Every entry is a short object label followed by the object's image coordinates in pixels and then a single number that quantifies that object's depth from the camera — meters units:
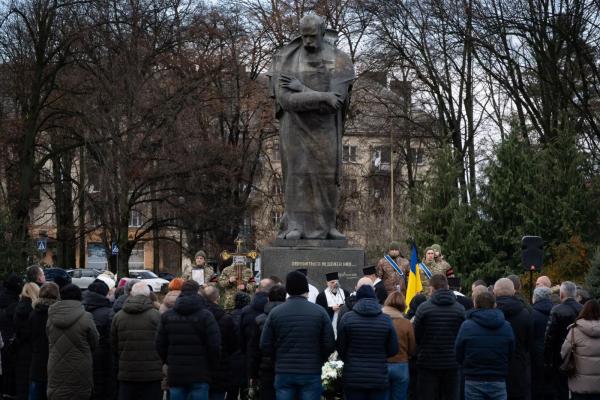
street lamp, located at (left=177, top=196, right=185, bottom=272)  44.69
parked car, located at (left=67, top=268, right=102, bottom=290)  47.27
